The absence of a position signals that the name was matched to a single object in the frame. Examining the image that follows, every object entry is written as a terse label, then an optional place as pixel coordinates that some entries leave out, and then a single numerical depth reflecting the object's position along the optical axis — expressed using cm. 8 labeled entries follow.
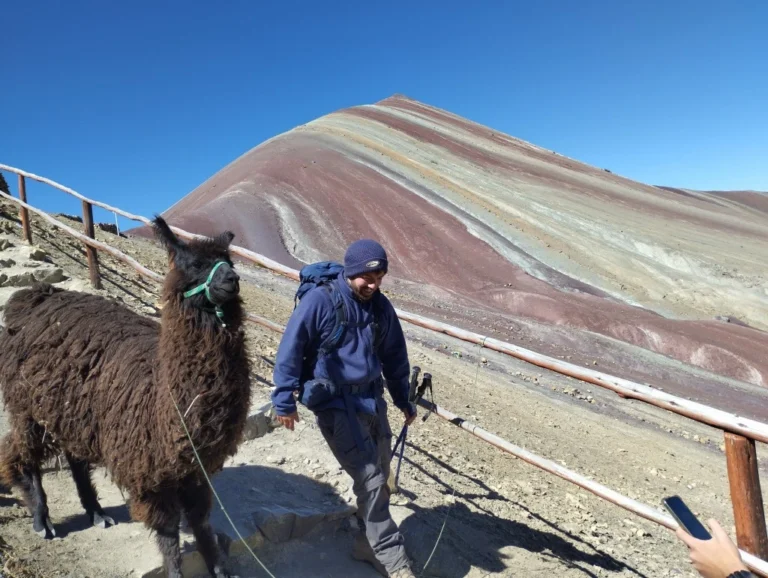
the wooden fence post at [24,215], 775
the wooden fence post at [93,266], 666
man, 288
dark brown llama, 283
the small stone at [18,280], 616
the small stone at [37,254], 703
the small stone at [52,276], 643
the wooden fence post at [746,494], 254
